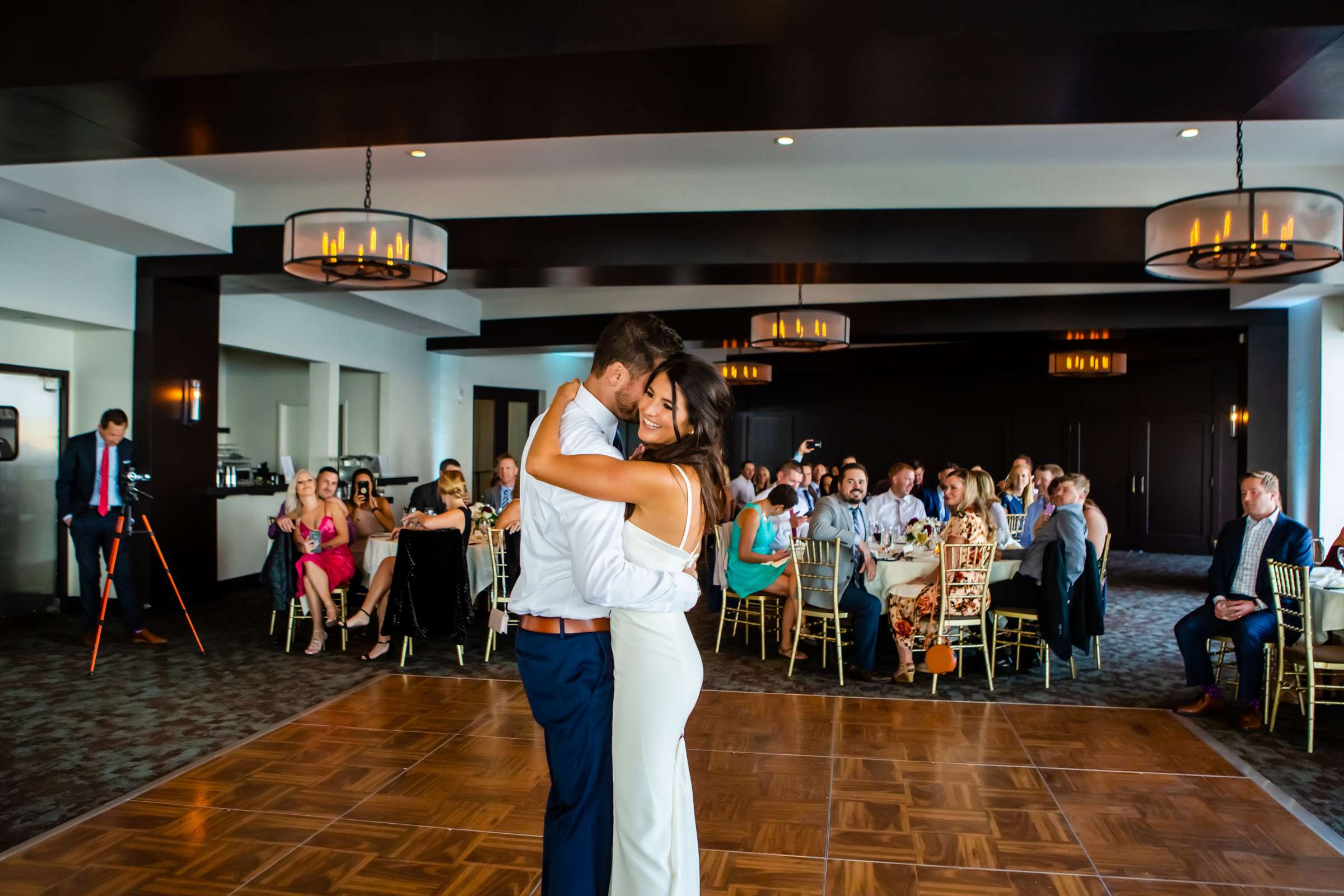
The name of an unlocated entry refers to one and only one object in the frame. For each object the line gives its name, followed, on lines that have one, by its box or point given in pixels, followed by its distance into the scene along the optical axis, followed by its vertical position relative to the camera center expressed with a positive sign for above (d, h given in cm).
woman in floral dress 565 -76
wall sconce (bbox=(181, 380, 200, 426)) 805 +47
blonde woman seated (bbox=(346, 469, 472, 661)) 620 -77
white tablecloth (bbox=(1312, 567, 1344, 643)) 463 -68
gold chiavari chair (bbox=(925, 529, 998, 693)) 559 -65
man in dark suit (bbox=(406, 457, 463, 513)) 771 -32
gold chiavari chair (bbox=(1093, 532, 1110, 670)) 637 -74
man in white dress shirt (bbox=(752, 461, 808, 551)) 700 -45
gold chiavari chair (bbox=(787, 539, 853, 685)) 591 -77
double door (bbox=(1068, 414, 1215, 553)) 1424 -8
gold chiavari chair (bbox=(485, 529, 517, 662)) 636 -79
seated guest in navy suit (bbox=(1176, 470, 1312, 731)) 493 -69
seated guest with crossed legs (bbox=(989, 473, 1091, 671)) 559 -48
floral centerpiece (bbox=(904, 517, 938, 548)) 652 -47
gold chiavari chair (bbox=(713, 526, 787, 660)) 656 -110
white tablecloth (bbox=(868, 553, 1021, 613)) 597 -68
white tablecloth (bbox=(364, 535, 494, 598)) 662 -73
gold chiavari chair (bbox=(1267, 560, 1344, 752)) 445 -88
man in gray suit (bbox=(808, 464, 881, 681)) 588 -64
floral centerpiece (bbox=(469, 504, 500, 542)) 679 -46
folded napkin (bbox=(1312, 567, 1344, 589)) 480 -56
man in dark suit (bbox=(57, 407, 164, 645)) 662 -32
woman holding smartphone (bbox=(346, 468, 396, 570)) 773 -45
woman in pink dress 651 -67
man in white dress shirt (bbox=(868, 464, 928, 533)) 770 -36
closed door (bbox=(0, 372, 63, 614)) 744 -30
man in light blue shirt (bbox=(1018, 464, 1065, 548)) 825 -31
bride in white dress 197 -36
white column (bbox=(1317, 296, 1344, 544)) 905 +54
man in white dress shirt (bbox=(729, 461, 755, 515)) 1033 -30
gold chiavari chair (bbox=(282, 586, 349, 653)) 643 -110
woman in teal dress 615 -63
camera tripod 634 -35
